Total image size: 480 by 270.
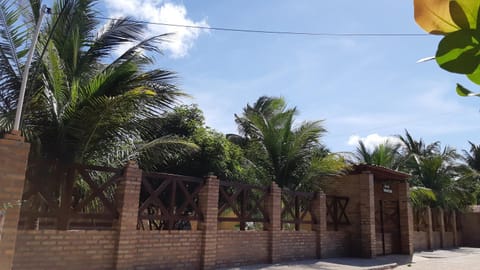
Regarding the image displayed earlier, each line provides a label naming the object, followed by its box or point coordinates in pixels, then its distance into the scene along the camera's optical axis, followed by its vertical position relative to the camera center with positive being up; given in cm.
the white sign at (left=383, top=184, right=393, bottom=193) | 1809 +151
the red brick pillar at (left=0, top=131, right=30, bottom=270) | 637 +47
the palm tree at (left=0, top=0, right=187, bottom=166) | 777 +227
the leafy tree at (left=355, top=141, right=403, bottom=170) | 2108 +336
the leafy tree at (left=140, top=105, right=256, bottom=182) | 1477 +209
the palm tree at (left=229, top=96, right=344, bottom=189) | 1465 +245
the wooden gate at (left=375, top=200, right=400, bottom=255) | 1708 +0
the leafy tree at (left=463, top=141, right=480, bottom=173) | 3418 +542
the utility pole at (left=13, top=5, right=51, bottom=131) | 646 +217
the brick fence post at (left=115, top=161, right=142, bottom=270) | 838 +5
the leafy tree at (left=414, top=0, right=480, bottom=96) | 79 +36
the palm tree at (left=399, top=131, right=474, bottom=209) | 2348 +263
